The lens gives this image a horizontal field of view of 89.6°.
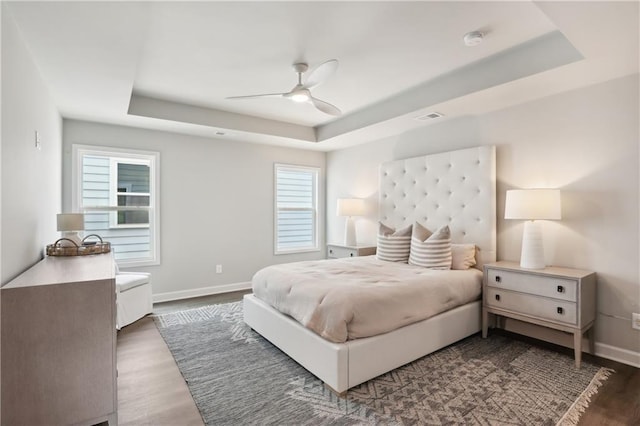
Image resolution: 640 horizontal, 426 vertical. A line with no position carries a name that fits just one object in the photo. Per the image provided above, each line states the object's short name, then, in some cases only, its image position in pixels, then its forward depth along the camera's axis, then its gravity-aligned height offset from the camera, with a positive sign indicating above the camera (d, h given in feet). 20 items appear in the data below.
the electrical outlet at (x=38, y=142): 8.09 +1.79
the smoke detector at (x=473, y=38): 7.73 +4.28
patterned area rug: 6.39 -3.98
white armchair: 10.89 -3.01
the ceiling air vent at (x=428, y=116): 11.97 +3.71
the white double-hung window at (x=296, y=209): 18.22 +0.25
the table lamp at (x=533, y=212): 9.08 +0.06
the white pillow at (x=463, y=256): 11.12 -1.50
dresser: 5.25 -2.36
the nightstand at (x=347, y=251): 15.15 -1.82
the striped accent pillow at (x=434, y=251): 11.03 -1.30
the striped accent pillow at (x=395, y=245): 12.45 -1.26
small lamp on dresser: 9.29 -0.37
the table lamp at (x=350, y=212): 16.22 +0.07
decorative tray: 8.56 -0.98
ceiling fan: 7.85 +3.48
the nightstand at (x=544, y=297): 8.29 -2.31
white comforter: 7.34 -2.10
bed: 7.23 -1.19
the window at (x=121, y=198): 13.15 +0.61
